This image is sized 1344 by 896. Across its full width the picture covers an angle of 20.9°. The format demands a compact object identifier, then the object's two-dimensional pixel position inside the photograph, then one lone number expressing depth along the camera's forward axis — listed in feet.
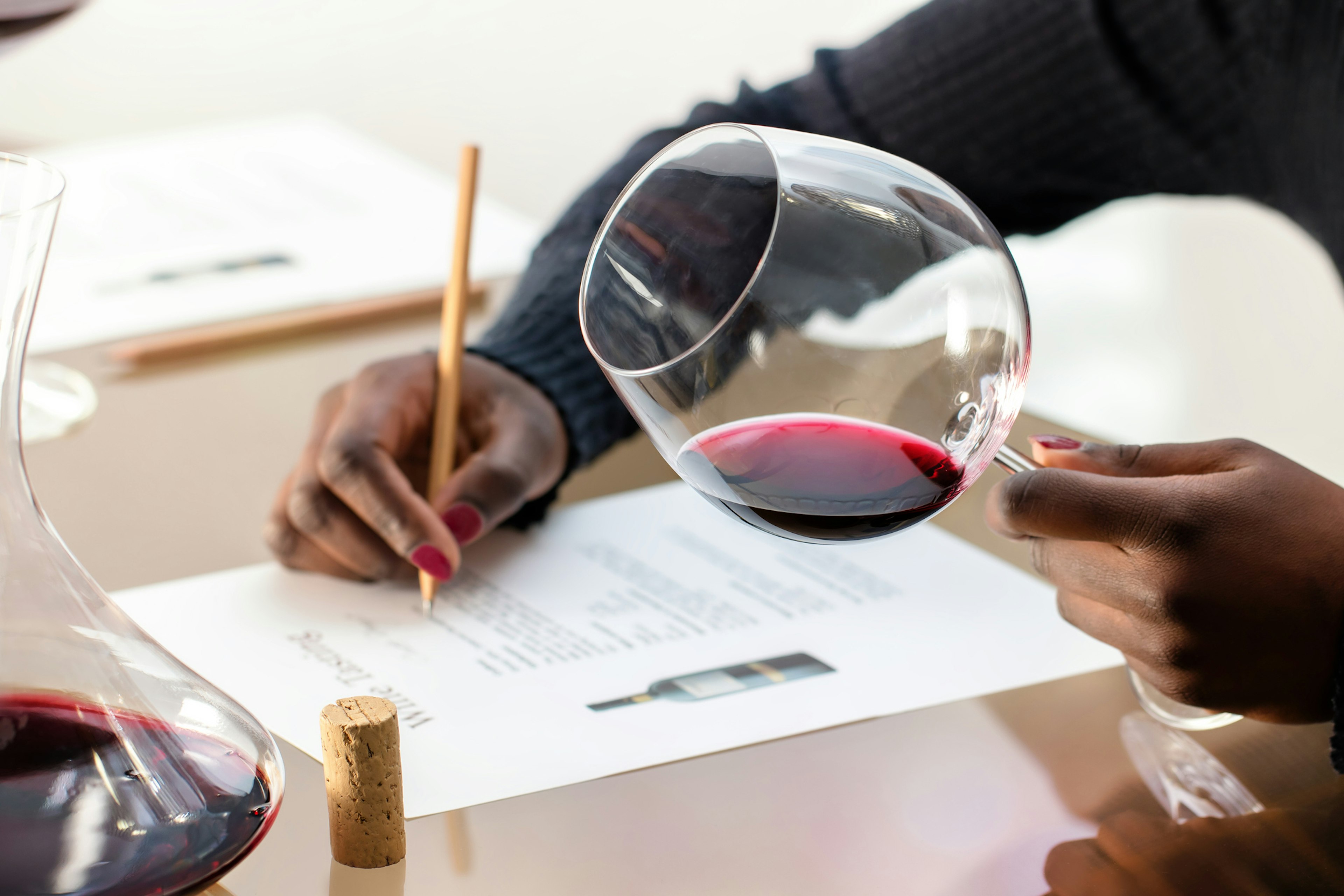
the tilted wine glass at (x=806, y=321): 3.27
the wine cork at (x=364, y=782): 3.26
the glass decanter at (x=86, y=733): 3.08
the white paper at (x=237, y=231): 4.92
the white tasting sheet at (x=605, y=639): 3.50
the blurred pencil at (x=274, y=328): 4.50
